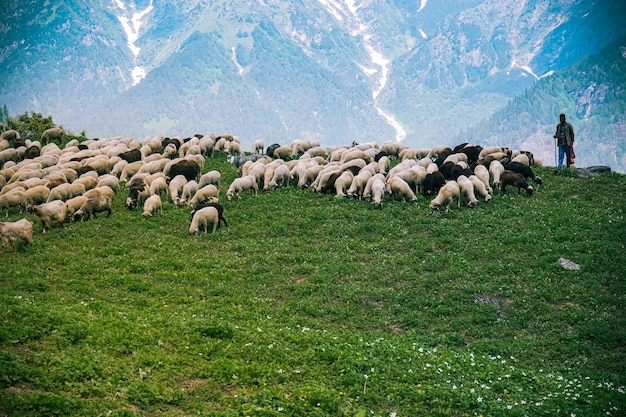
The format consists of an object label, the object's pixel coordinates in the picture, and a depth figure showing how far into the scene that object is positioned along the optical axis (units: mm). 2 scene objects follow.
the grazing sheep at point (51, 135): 44438
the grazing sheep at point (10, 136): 43094
